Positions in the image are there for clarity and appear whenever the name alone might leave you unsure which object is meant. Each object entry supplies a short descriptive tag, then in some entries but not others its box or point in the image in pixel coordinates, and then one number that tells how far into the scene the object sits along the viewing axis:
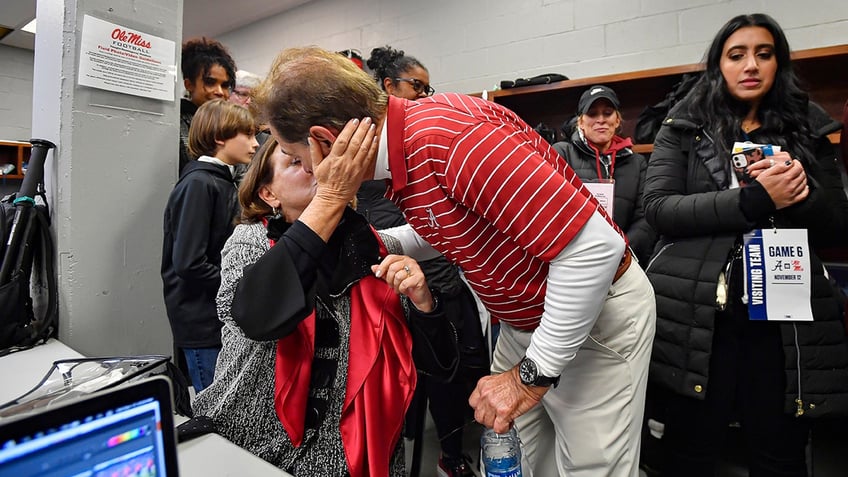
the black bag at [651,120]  2.53
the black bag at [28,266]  1.35
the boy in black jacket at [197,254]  1.62
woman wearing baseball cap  2.22
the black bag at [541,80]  2.85
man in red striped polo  0.77
